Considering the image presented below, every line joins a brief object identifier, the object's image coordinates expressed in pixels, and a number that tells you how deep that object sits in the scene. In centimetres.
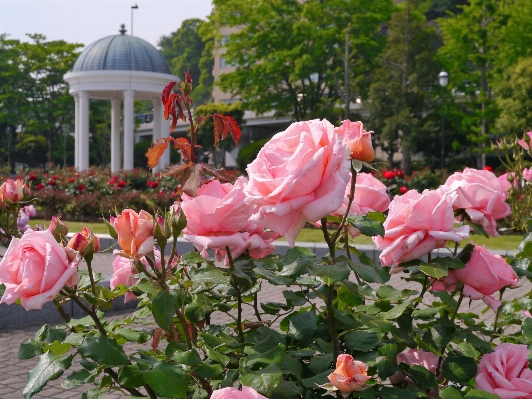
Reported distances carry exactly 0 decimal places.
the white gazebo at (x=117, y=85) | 2855
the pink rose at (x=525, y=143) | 304
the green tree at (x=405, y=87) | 3056
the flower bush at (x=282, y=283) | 131
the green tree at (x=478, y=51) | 2764
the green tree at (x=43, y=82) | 4106
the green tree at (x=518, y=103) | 2406
